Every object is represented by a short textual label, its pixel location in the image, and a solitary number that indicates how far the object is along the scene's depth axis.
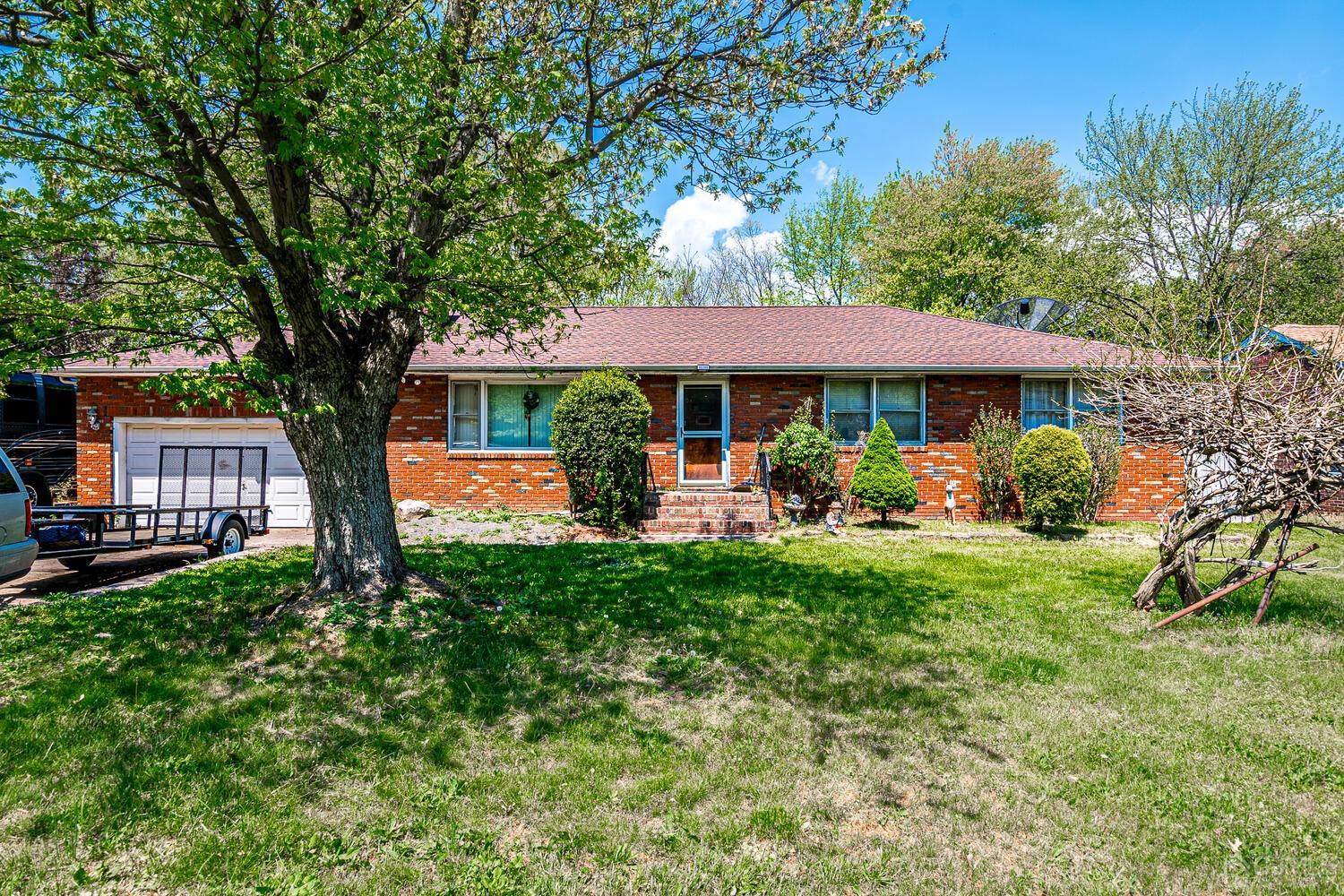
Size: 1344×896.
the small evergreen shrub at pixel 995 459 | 12.72
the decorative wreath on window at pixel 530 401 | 13.56
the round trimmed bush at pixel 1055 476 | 11.15
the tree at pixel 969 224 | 27.80
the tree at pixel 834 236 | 31.38
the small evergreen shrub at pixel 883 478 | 11.73
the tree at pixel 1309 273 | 20.52
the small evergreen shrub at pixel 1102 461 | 12.66
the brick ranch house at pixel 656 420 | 13.23
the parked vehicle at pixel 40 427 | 15.46
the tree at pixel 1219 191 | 20.50
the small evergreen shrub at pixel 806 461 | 12.32
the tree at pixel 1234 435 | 5.23
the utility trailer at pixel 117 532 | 7.65
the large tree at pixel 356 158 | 4.52
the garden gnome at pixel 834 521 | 11.52
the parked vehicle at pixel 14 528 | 6.42
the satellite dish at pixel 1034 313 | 18.36
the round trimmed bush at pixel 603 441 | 10.84
